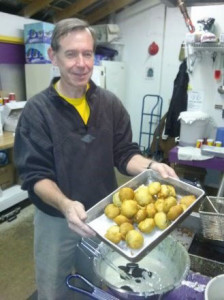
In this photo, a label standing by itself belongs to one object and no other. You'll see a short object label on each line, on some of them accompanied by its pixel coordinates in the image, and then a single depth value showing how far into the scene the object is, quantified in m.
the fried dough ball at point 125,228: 0.74
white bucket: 2.77
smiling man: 1.06
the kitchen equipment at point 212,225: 0.91
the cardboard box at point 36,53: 3.22
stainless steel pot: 0.68
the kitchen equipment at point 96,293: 0.67
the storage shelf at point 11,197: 2.69
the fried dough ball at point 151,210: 0.80
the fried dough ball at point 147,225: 0.75
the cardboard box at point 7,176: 2.86
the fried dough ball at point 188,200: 0.82
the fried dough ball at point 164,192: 0.87
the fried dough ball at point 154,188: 0.88
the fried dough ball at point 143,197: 0.85
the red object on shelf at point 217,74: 2.92
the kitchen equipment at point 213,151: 2.48
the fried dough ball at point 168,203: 0.80
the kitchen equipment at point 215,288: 0.68
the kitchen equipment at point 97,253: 0.80
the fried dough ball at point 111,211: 0.81
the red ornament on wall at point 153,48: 4.31
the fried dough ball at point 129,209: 0.80
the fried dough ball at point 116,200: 0.84
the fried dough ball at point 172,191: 0.88
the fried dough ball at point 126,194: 0.84
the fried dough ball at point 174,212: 0.77
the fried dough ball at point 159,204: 0.81
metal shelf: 2.65
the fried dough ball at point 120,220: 0.79
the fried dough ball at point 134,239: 0.70
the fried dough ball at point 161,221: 0.76
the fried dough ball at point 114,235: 0.72
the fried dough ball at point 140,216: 0.80
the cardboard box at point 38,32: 3.14
